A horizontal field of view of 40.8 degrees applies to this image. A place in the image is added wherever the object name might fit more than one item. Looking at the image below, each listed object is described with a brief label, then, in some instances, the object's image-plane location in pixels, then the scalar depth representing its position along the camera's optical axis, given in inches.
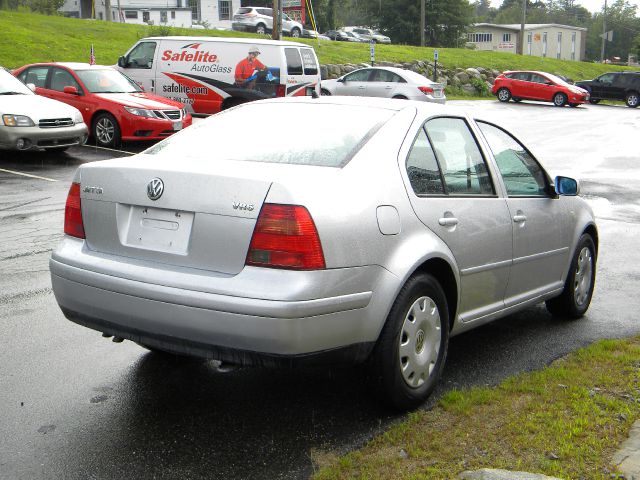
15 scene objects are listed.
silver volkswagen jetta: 153.0
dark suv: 1775.3
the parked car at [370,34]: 3053.6
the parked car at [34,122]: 557.0
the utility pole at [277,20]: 1402.6
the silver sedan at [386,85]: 1146.7
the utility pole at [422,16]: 2546.8
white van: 822.5
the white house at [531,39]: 4156.0
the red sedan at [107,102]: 648.4
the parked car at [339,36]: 2967.5
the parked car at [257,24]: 2482.8
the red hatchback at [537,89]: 1622.8
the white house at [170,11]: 3538.4
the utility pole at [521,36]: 2591.0
